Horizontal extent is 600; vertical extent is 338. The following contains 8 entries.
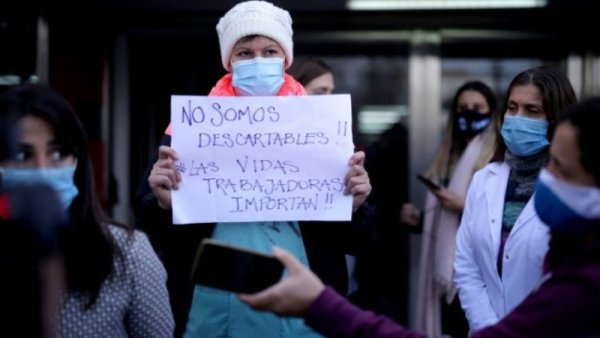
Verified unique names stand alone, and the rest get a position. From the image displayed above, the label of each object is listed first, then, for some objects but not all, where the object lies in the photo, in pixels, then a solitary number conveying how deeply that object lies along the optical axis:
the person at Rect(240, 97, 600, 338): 2.20
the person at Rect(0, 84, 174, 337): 2.33
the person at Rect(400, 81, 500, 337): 5.11
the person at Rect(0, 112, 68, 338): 2.00
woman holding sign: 2.92
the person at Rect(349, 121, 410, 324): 6.67
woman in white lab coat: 3.33
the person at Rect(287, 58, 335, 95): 4.74
